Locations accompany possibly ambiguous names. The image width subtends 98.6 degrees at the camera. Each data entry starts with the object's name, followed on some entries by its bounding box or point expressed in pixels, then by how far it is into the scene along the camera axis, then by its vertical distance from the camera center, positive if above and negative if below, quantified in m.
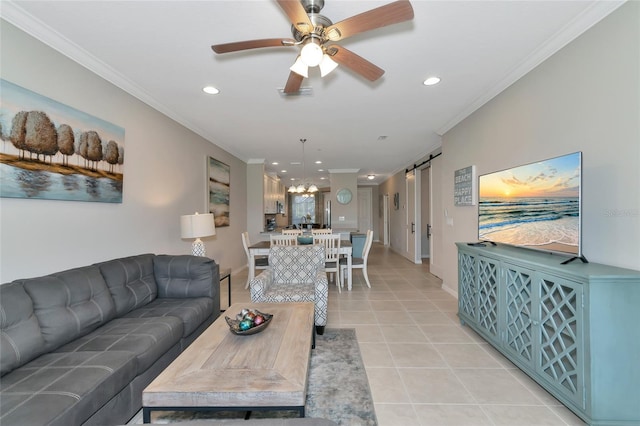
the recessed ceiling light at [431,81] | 2.70 +1.34
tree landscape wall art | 1.79 +0.49
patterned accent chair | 2.89 -0.76
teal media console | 1.52 -0.73
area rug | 1.75 -1.27
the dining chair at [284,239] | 4.71 -0.42
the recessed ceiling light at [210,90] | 2.89 +1.34
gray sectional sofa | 1.27 -0.81
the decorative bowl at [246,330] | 1.84 -0.77
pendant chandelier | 7.18 +0.68
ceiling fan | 1.40 +1.04
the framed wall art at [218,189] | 4.63 +0.47
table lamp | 3.27 -0.15
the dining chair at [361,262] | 4.75 -0.86
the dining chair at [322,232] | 5.19 -0.32
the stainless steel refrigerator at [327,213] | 11.85 +0.08
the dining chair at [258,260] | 4.49 -0.77
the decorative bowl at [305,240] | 4.36 -0.40
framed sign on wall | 3.44 +0.36
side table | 3.27 -0.72
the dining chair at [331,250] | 4.45 -0.58
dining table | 4.39 -0.63
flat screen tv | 1.87 +0.07
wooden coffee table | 1.30 -0.83
